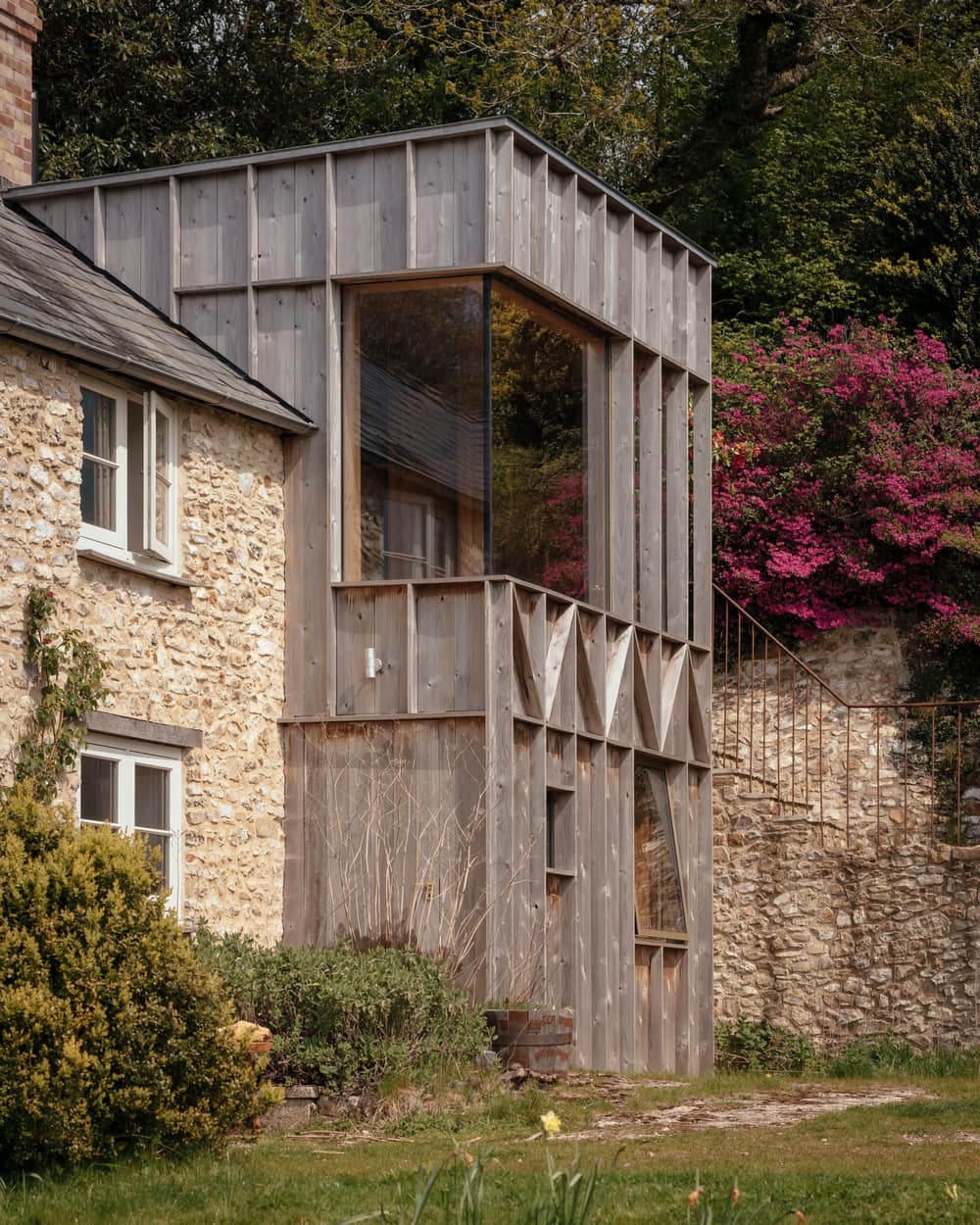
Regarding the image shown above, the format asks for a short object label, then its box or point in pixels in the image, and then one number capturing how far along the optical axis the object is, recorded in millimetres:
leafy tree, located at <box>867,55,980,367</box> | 21219
